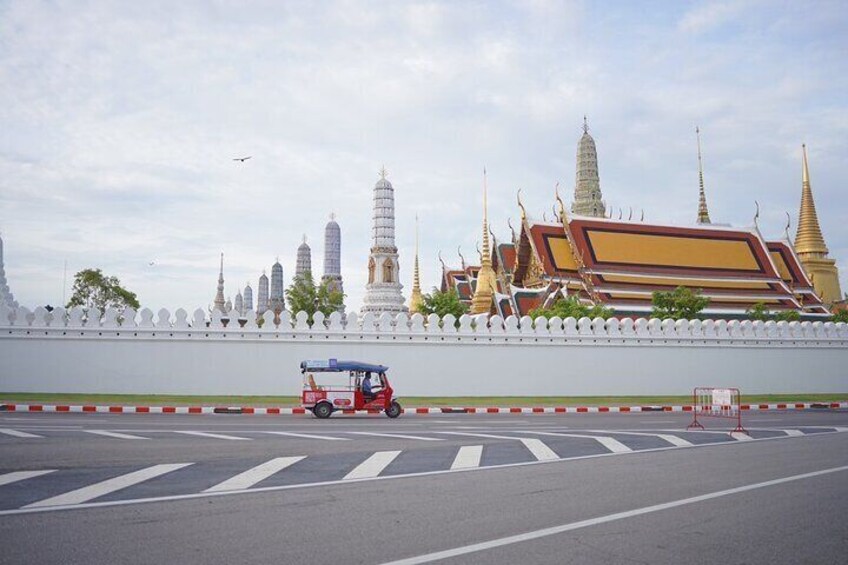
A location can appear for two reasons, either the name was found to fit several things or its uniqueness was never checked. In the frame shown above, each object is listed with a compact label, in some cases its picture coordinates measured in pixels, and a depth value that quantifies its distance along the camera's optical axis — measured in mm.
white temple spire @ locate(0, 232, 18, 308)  27609
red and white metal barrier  18322
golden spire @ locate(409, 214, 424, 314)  68812
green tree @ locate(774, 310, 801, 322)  40062
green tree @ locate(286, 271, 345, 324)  51188
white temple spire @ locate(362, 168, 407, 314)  61781
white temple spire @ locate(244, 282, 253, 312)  158512
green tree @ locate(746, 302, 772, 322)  39000
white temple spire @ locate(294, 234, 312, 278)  131250
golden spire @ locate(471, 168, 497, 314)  49188
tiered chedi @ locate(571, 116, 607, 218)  79000
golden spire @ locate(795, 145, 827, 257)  59969
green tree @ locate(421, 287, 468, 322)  50094
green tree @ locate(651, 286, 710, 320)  36250
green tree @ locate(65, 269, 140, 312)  52406
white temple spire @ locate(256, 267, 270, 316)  143588
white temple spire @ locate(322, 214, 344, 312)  136250
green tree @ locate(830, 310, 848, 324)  44706
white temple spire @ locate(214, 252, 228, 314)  126794
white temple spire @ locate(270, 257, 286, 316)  137200
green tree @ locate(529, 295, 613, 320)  35625
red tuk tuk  20297
